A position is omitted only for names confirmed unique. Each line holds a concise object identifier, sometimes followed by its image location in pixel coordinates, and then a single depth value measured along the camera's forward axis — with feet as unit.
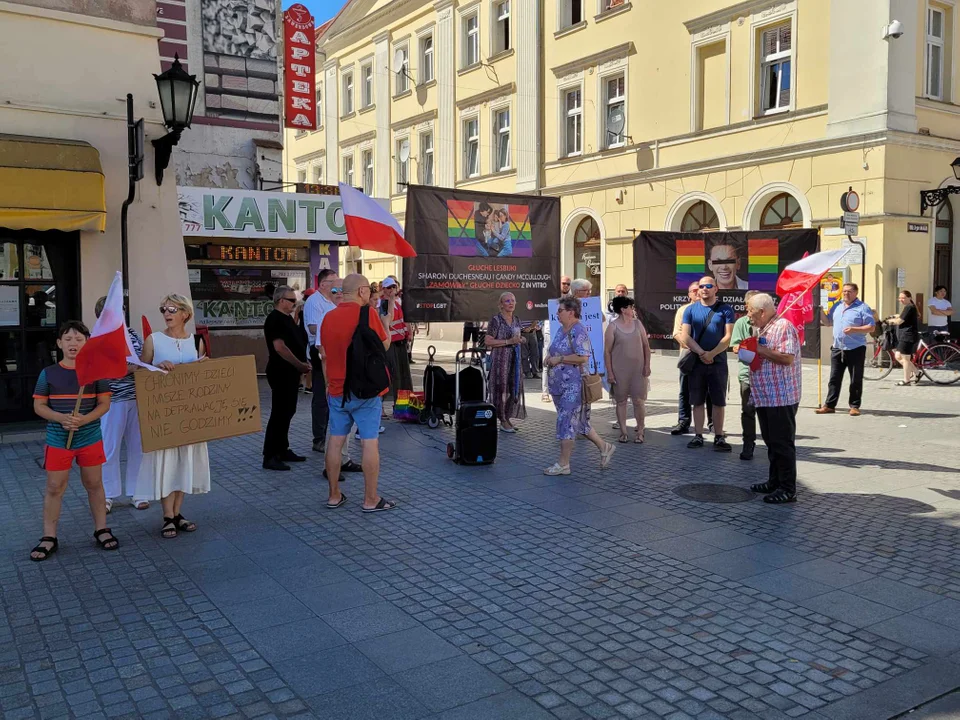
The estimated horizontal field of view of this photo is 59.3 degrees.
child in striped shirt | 18.19
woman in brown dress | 32.07
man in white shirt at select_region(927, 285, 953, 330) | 54.80
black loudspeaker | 27.91
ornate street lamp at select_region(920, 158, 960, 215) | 59.93
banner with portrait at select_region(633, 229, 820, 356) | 37.32
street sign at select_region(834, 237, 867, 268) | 59.31
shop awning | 30.07
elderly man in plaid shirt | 22.77
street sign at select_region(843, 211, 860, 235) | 53.21
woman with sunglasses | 20.24
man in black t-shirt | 27.25
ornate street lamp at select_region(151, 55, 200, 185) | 30.19
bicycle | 49.34
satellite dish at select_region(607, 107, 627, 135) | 80.03
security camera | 56.79
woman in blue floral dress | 26.08
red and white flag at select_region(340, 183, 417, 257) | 27.89
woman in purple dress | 33.37
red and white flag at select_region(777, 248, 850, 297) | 24.79
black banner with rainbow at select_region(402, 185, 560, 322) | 32.81
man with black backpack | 21.74
